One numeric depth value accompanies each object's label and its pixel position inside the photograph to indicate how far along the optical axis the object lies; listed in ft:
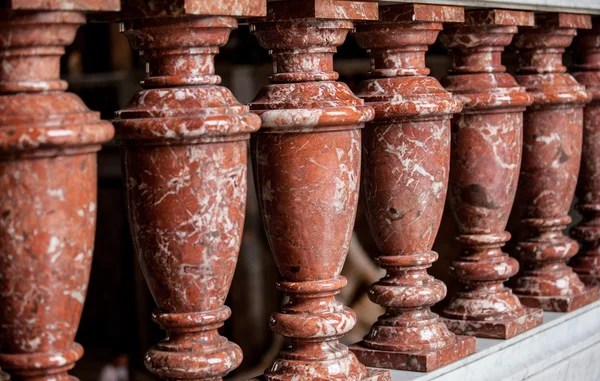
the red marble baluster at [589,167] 11.07
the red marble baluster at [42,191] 5.58
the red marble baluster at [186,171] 6.33
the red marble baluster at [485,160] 9.03
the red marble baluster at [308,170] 7.07
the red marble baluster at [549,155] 10.03
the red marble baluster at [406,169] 8.04
